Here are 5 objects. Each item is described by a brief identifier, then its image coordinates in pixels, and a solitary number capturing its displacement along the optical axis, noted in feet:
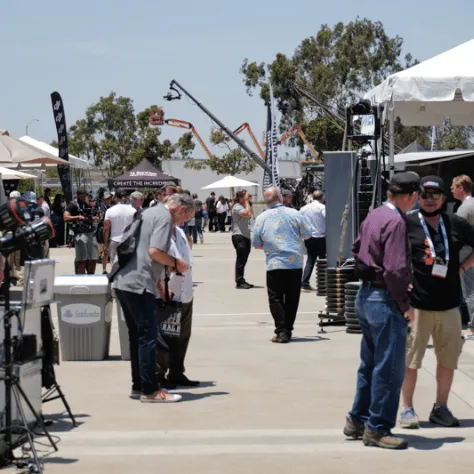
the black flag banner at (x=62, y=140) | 98.43
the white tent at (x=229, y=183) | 151.33
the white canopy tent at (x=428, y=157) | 68.19
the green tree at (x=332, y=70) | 226.79
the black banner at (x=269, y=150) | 111.98
